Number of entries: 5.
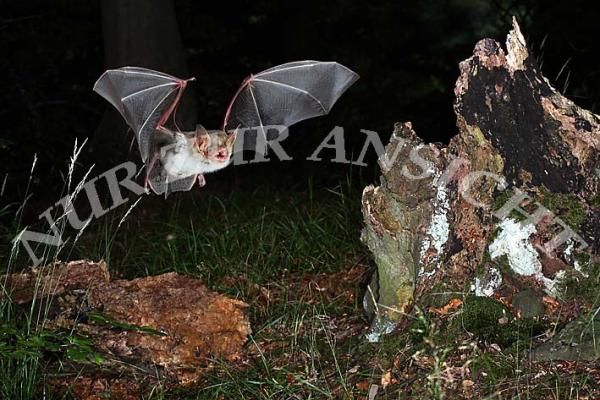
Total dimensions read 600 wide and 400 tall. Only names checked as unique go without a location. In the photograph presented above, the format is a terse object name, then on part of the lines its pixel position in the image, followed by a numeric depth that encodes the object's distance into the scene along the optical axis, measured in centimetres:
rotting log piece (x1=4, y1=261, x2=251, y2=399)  331
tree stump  333
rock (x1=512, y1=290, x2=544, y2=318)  332
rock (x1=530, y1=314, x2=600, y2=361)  303
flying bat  287
